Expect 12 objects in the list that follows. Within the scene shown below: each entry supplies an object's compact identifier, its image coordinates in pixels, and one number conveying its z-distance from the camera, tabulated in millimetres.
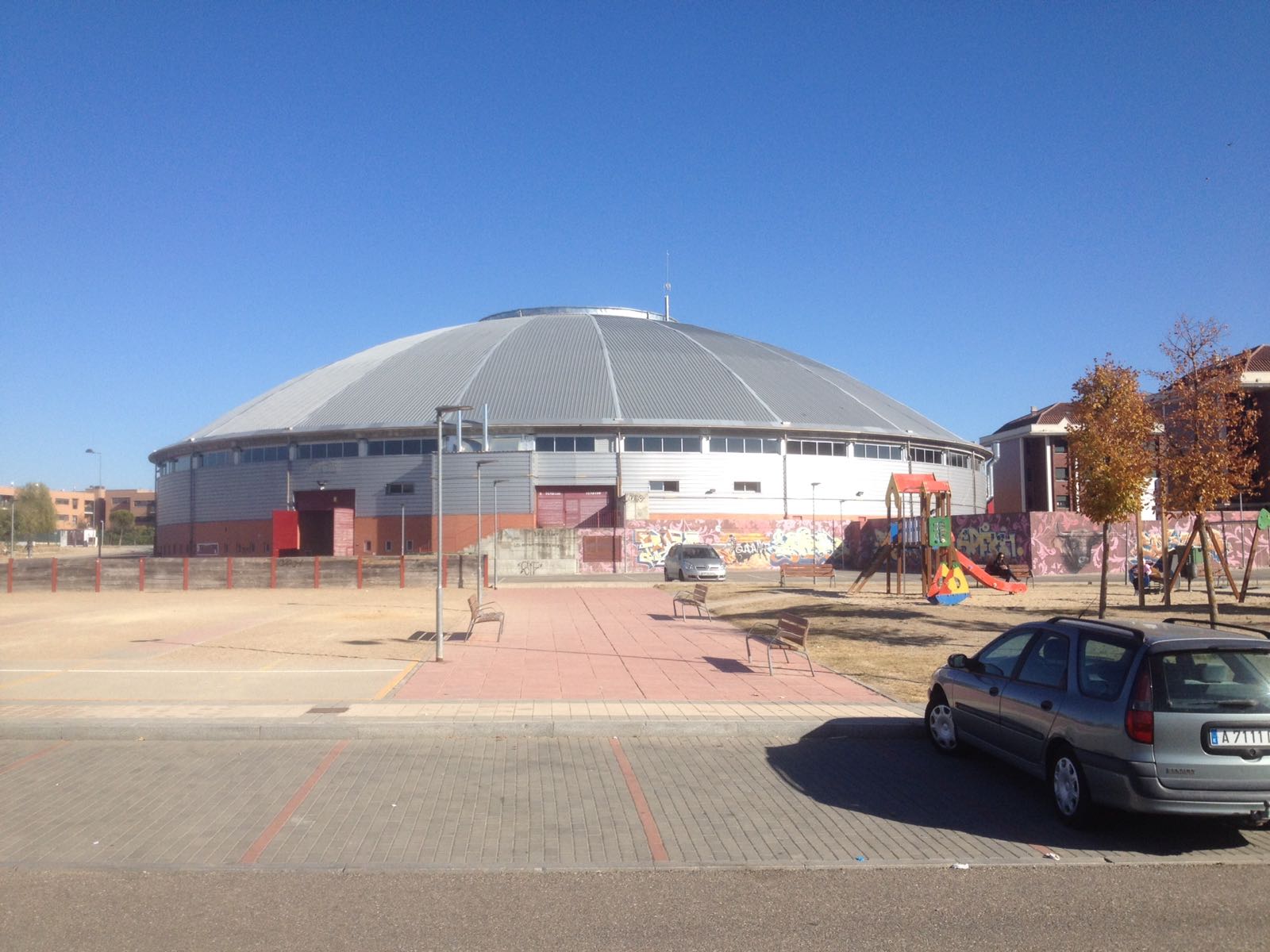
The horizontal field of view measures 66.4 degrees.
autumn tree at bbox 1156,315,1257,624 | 20203
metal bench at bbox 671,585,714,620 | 23656
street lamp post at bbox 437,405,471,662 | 15922
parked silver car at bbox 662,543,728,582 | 41938
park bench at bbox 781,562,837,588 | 40997
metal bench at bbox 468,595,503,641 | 18859
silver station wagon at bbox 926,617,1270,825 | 6586
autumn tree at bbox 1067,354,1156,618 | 21062
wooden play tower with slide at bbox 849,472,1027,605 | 29922
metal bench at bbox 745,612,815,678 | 14851
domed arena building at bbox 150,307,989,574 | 58594
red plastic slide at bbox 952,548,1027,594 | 29797
